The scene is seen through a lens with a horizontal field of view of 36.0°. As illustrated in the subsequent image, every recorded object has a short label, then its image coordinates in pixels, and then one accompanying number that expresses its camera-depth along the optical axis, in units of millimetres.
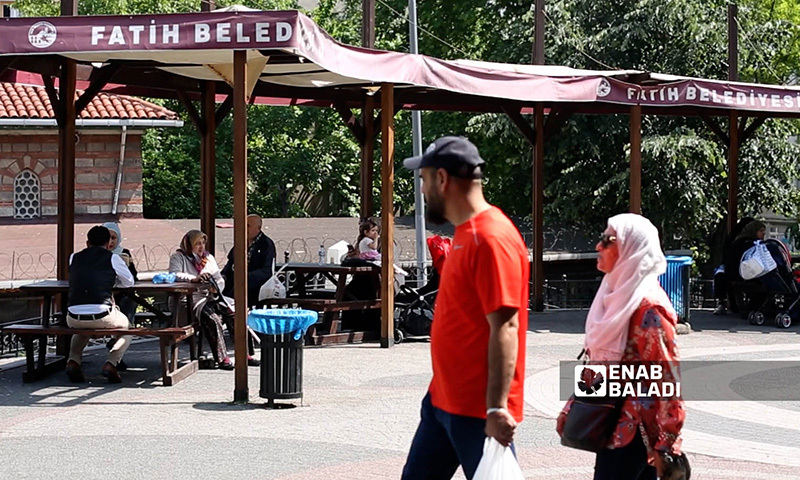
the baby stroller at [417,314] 14609
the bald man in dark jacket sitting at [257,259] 14427
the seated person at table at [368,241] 15125
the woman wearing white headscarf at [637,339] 4977
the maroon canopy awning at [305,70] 10211
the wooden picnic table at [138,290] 11562
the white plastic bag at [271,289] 14328
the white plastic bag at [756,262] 17141
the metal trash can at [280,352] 10016
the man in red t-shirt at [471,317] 4590
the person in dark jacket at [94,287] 11055
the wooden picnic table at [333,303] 14258
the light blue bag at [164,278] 12094
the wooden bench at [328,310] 14219
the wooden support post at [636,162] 16328
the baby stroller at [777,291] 17125
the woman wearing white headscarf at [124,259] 12180
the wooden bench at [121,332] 11070
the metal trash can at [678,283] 16281
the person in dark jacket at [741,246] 17438
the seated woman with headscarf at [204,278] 12227
